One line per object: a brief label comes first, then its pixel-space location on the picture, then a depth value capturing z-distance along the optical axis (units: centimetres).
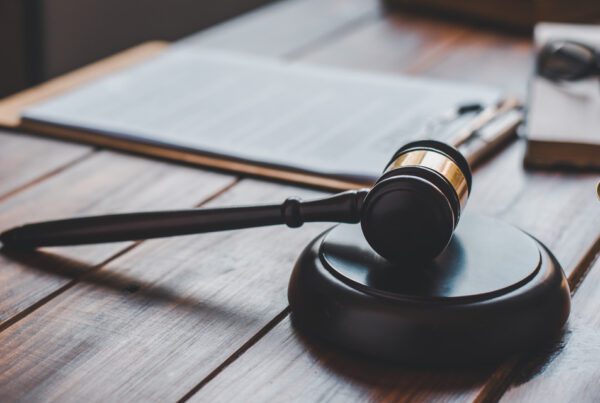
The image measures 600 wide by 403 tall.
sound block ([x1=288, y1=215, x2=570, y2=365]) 46
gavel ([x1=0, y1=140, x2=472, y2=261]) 46
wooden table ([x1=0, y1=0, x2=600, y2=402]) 46
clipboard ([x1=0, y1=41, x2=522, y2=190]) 64
